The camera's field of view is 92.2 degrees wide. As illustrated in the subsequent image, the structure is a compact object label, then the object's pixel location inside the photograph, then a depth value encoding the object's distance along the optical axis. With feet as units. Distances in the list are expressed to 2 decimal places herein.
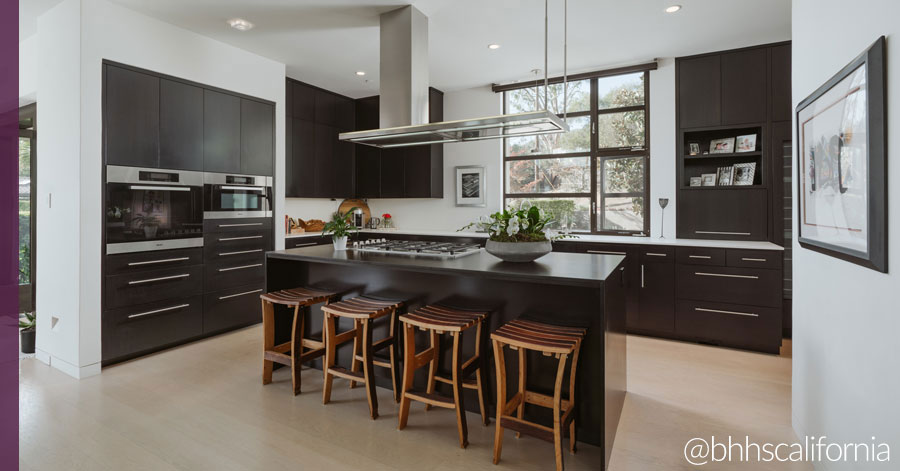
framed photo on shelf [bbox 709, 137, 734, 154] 14.17
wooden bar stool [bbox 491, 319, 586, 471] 6.35
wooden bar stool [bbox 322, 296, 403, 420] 8.26
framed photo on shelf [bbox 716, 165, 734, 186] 14.19
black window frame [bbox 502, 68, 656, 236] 15.74
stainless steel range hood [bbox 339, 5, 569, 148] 11.07
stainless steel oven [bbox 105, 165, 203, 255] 10.99
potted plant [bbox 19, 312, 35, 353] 12.07
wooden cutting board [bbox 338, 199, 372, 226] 20.75
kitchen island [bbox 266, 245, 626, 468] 6.77
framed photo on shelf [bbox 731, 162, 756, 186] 13.78
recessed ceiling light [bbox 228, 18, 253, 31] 11.96
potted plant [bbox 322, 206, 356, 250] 10.18
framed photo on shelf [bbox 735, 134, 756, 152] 13.79
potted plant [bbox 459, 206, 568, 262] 8.09
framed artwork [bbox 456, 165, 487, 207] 18.57
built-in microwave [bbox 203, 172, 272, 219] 13.14
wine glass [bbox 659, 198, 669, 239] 15.19
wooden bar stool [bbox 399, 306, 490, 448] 7.34
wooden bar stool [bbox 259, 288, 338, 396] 9.31
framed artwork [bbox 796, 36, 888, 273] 4.61
